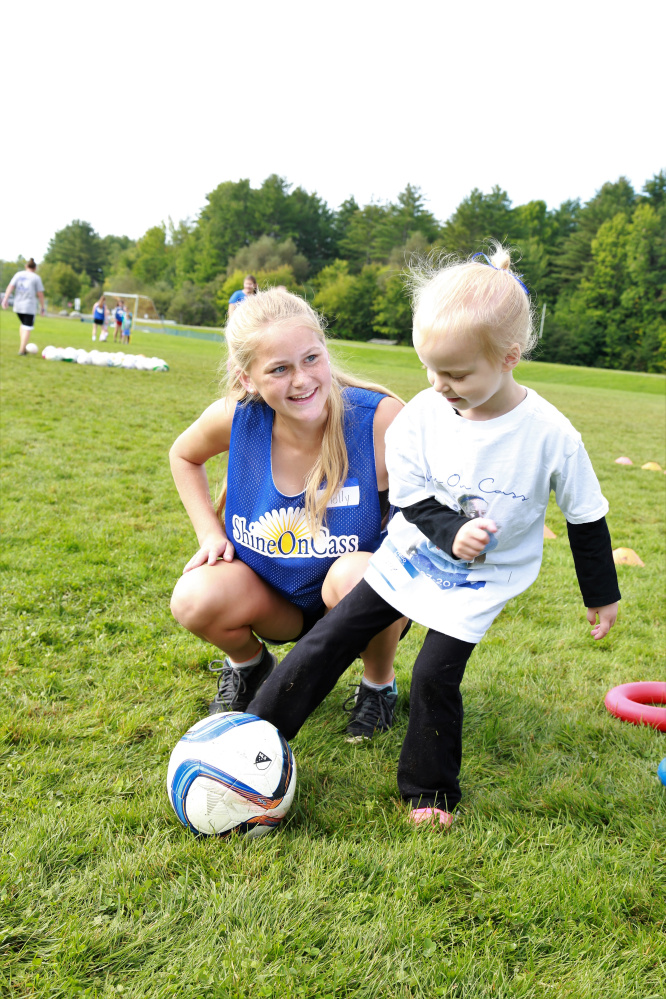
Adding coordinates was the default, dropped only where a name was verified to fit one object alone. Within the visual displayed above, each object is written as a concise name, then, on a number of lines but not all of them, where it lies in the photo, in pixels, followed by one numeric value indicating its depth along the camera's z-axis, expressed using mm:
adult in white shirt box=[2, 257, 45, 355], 15148
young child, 2055
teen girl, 2592
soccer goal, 68506
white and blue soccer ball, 2123
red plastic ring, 2883
